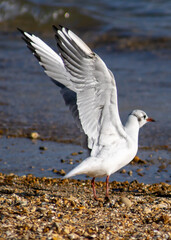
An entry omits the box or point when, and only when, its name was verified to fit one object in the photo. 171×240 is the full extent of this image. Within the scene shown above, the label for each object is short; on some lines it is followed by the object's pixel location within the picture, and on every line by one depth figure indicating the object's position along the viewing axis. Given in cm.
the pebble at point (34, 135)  1410
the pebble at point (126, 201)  898
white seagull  859
